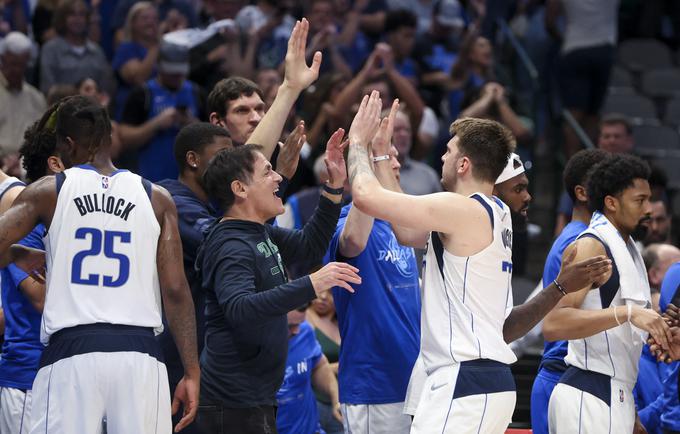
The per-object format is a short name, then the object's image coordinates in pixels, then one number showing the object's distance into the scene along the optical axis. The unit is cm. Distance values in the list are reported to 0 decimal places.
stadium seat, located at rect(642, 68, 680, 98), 2886
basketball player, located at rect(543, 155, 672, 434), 1093
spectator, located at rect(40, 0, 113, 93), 2087
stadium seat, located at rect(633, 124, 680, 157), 2609
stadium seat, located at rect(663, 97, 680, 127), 2774
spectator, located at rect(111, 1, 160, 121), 2127
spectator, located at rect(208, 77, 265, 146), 1273
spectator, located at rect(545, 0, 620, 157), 2439
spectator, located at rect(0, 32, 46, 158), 1931
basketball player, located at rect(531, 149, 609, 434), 1159
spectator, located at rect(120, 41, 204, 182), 1930
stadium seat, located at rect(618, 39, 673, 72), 3019
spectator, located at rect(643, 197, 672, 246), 1848
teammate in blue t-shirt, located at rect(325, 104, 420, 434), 1132
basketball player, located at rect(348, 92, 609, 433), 952
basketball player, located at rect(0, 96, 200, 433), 965
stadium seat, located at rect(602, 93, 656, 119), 2781
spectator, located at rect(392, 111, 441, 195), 1909
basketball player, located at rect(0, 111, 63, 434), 1108
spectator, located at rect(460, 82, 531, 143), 2192
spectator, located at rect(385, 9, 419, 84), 2462
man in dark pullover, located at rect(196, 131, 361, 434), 987
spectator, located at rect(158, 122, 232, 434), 1125
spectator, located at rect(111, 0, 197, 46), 2334
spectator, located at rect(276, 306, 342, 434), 1451
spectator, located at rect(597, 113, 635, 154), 2064
